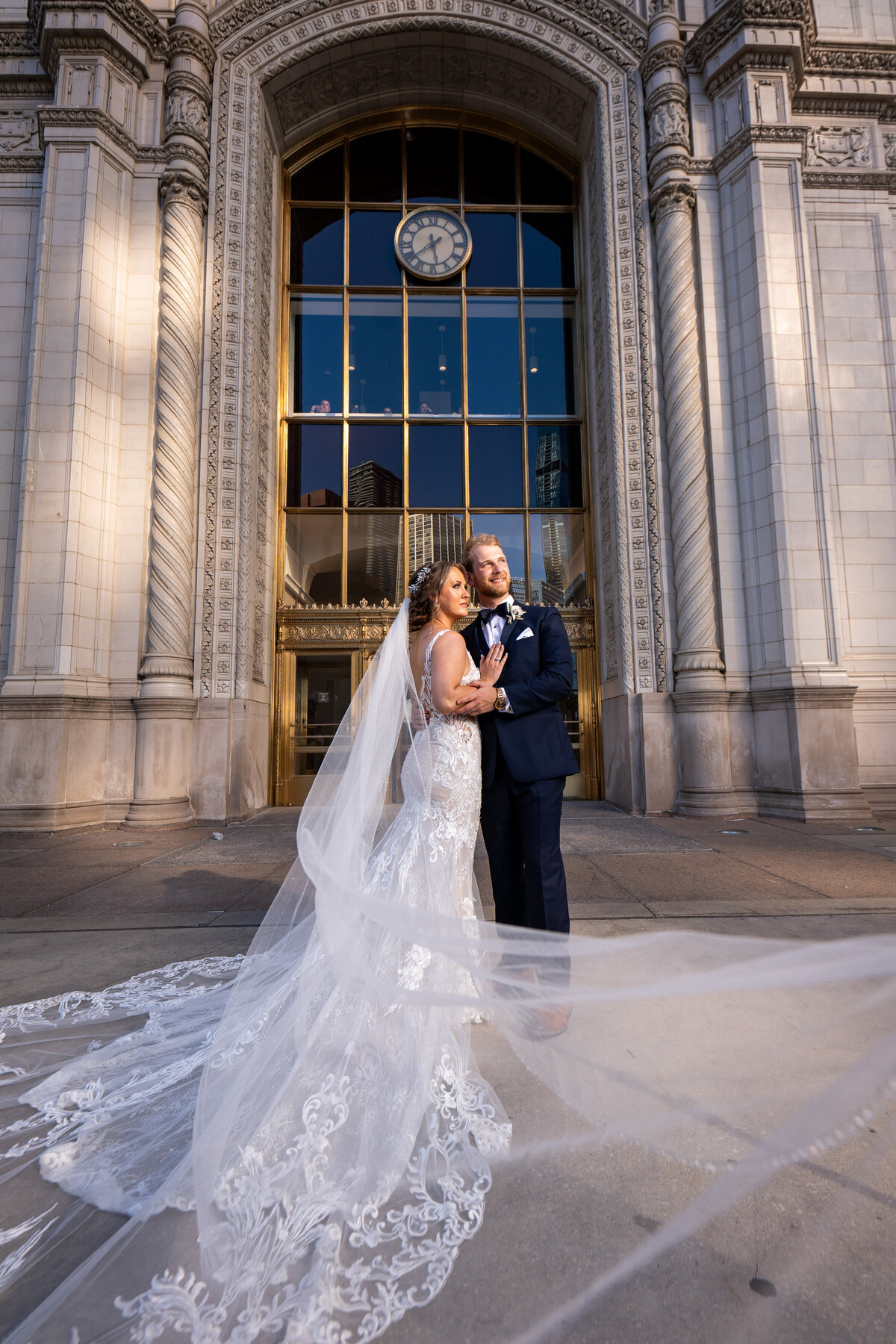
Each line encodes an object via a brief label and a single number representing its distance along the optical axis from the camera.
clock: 11.65
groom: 2.94
